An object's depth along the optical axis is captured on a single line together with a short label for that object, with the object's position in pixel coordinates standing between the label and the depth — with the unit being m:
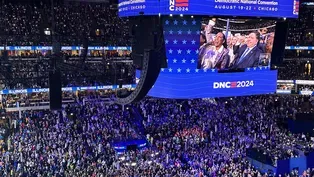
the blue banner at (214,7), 15.16
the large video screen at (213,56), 16.27
